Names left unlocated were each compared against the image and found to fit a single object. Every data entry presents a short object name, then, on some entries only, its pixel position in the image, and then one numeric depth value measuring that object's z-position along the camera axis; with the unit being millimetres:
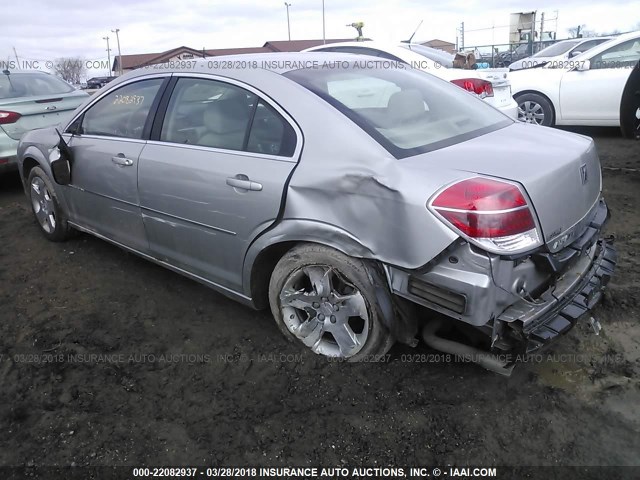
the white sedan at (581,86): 7453
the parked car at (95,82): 42038
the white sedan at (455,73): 5969
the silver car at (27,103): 5832
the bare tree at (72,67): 56619
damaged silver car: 2092
